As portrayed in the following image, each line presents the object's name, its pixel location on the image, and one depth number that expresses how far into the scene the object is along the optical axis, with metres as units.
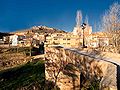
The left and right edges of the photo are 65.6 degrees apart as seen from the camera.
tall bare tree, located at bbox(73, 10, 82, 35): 19.21
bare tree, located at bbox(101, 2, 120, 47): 13.86
